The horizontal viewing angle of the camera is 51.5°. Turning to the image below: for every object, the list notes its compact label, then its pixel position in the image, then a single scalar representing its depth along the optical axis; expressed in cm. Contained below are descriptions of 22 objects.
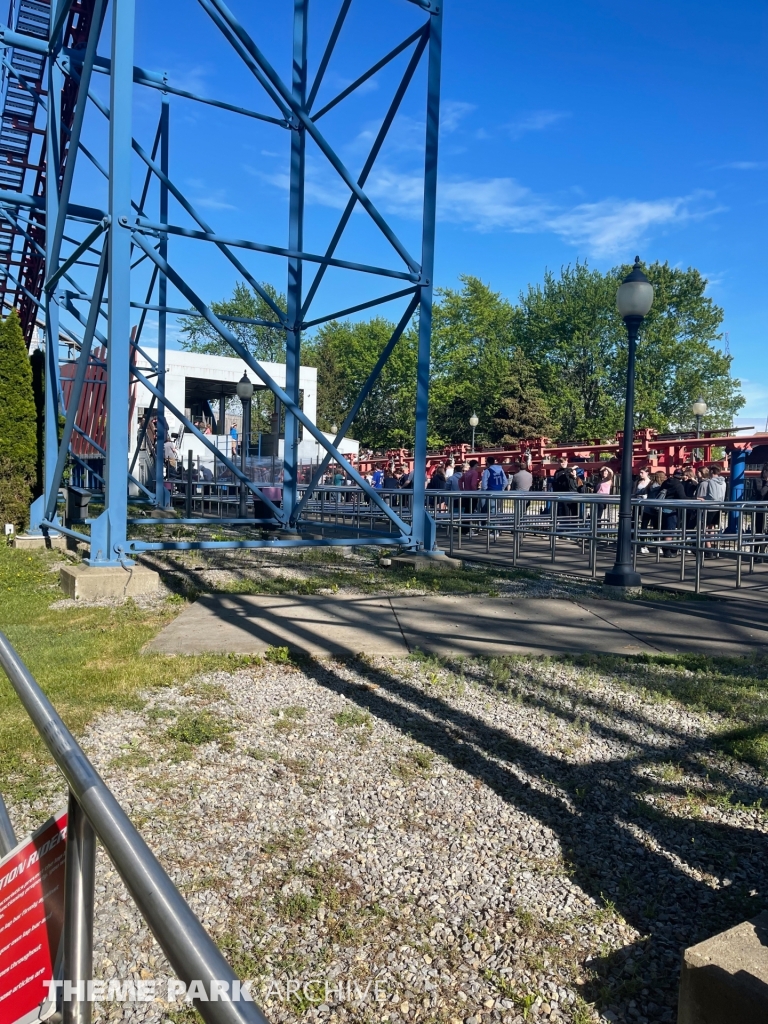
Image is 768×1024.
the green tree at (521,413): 5847
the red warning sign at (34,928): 144
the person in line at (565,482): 1869
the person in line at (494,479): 1852
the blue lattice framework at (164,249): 778
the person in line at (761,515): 1198
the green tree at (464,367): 6488
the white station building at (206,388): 3400
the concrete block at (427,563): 1003
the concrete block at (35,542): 1198
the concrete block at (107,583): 780
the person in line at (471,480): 1870
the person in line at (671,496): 1448
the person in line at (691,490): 1522
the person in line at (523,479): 1792
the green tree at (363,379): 6656
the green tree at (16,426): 1325
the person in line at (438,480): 2174
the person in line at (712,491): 1414
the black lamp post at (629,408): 942
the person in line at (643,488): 1585
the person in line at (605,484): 1704
